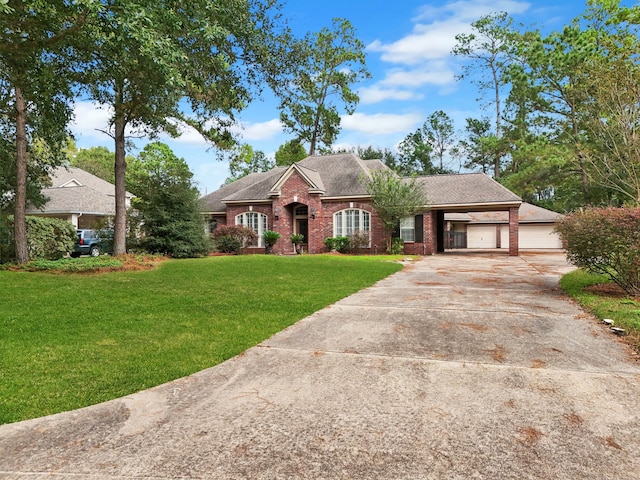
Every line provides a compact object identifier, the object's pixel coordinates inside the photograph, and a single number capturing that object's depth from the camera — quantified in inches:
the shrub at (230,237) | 882.8
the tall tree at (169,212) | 690.2
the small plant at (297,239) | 912.3
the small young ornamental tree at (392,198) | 809.5
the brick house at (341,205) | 872.3
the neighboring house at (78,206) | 890.1
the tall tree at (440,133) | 2092.8
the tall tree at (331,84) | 1342.3
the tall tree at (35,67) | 253.3
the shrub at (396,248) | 858.1
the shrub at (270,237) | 890.7
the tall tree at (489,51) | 1380.4
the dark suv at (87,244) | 783.1
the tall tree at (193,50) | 237.8
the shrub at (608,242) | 286.8
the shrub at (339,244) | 886.4
